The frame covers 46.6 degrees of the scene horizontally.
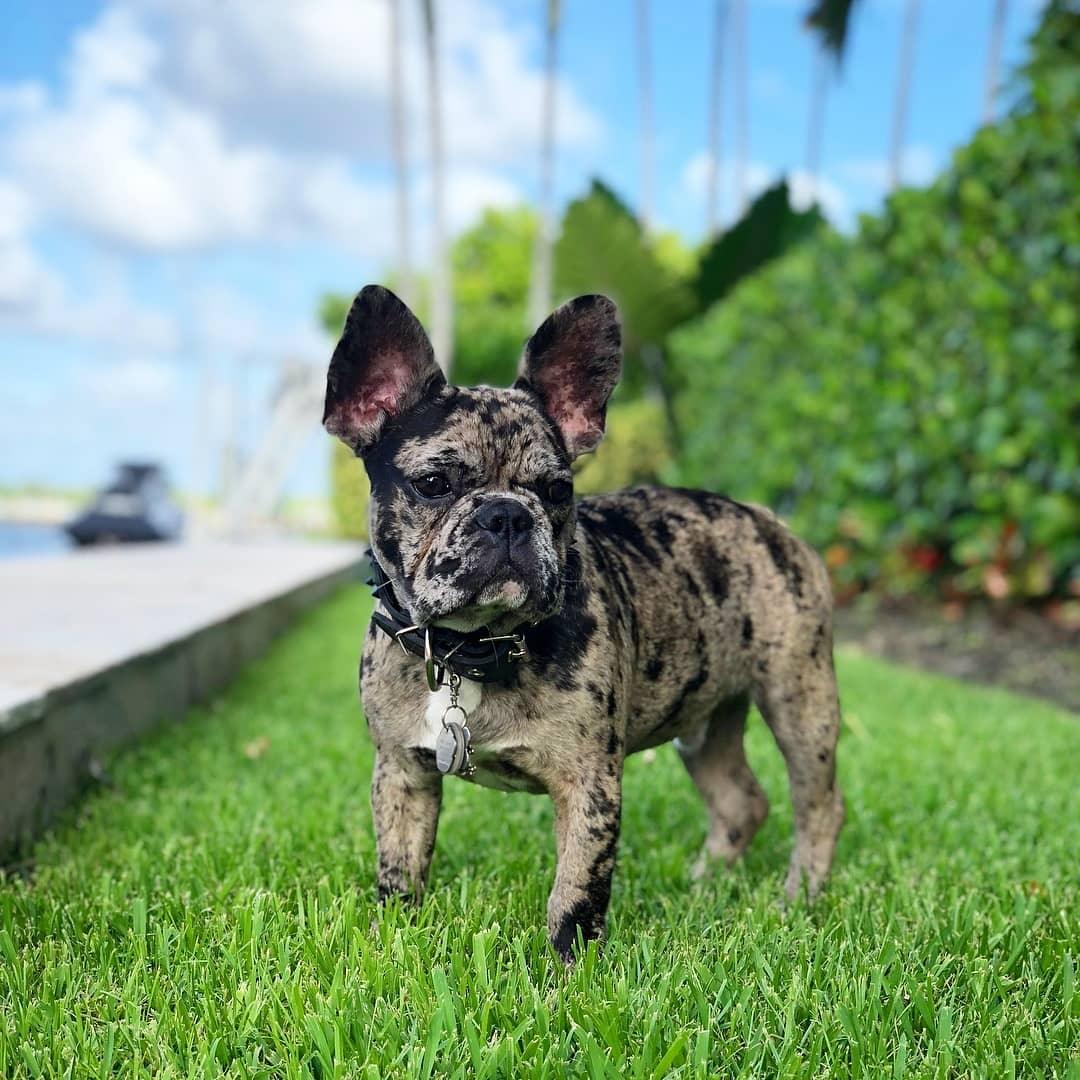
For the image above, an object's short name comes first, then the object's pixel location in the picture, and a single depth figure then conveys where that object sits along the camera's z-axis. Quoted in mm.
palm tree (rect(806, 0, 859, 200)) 20000
